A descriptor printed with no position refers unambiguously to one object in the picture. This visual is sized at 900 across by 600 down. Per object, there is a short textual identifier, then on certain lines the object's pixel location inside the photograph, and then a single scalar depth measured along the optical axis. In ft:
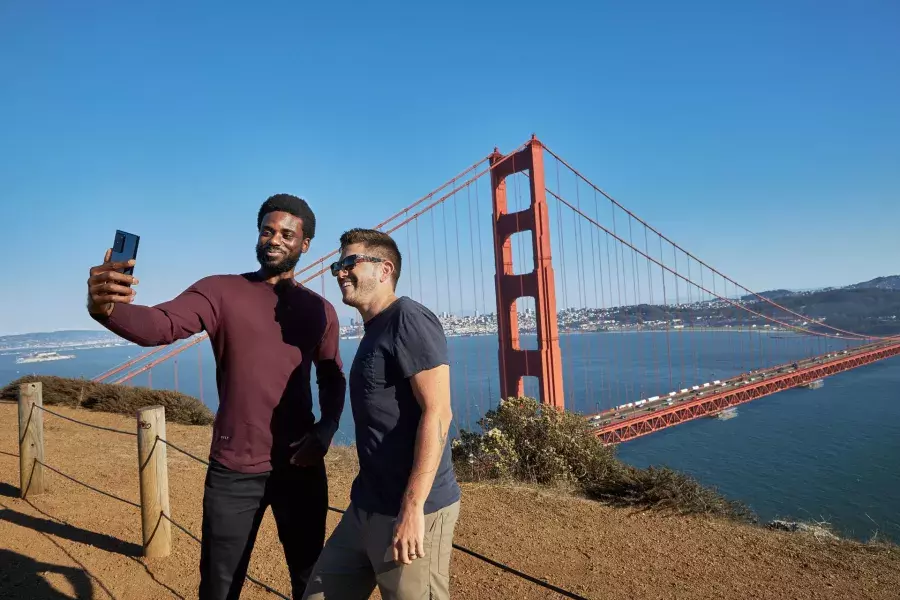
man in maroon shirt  5.46
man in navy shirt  4.24
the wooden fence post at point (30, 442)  14.90
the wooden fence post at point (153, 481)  10.62
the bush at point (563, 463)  17.63
